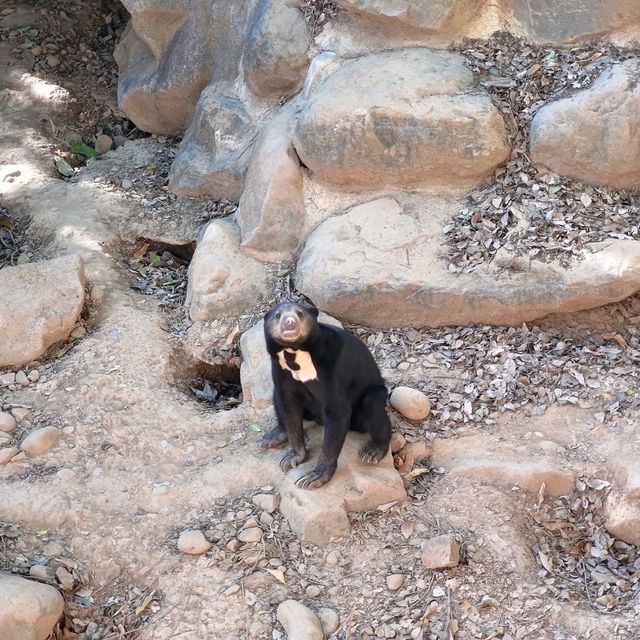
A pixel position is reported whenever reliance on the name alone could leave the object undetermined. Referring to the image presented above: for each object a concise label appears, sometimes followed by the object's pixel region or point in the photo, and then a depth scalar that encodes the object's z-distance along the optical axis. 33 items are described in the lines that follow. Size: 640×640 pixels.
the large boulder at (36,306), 6.57
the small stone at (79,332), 6.79
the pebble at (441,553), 4.91
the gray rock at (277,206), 7.06
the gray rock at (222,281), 6.98
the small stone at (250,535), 5.19
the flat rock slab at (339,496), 5.15
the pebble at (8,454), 5.73
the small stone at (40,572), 5.04
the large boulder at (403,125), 6.57
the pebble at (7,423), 5.97
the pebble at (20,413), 6.08
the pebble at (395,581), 4.92
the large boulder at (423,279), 6.15
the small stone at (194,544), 5.16
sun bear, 5.09
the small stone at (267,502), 5.35
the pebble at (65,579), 5.03
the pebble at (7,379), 6.39
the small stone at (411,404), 5.84
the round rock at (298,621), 4.66
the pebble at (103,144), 9.36
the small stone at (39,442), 5.78
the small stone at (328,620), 4.76
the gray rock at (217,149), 7.91
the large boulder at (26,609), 4.66
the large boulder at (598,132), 6.34
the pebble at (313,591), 4.93
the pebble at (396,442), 5.70
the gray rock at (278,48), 7.47
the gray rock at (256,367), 6.14
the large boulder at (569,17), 6.71
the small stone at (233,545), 5.18
